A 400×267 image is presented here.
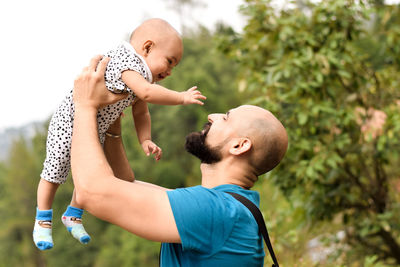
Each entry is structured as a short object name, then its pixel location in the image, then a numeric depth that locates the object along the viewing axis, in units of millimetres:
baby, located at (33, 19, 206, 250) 1696
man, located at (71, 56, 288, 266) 1437
